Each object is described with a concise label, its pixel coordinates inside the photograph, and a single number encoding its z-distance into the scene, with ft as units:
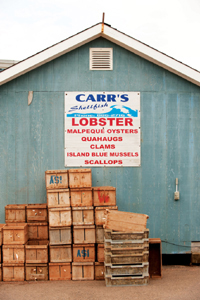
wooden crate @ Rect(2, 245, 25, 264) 22.95
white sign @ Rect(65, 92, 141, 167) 25.98
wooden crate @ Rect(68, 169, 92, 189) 23.84
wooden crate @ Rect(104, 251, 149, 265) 21.38
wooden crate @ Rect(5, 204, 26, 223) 24.30
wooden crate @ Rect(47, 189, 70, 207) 23.47
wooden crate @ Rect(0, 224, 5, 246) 23.08
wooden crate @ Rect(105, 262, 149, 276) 21.34
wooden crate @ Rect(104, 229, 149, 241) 21.47
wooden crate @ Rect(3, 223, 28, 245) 22.93
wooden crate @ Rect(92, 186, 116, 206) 23.81
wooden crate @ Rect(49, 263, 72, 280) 23.16
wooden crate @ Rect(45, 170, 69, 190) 23.77
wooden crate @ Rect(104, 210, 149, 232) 21.74
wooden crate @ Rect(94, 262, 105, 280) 23.18
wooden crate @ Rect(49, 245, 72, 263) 23.18
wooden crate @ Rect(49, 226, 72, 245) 23.13
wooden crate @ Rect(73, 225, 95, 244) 23.26
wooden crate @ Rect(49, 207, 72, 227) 23.10
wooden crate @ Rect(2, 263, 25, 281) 22.94
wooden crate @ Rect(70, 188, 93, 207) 23.63
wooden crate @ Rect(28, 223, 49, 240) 24.12
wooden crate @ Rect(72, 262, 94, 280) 23.16
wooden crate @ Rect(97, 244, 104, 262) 23.30
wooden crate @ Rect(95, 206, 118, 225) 23.43
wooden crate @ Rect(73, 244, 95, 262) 23.30
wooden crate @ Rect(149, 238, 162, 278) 23.54
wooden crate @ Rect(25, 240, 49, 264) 23.02
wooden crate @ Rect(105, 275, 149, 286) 21.33
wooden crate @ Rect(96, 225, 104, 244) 23.43
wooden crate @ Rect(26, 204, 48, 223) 24.35
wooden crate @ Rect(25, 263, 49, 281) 23.03
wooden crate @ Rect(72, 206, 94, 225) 23.41
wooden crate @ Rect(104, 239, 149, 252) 21.43
